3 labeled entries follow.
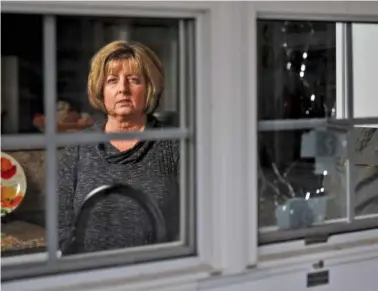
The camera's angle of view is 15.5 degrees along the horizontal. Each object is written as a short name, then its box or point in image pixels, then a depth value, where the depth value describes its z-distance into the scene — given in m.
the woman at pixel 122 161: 3.69
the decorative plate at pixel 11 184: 3.57
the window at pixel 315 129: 3.94
